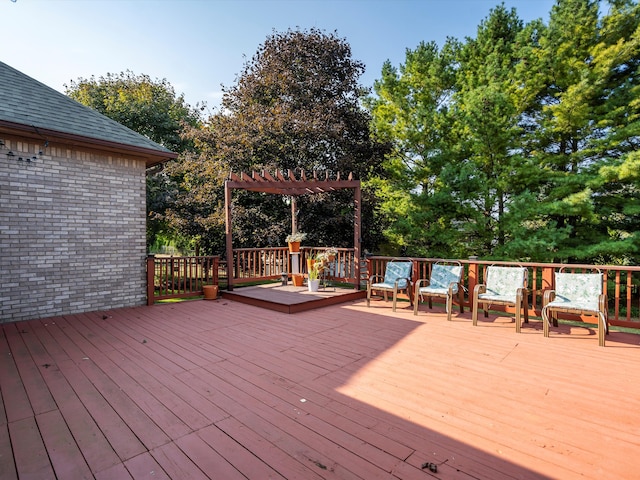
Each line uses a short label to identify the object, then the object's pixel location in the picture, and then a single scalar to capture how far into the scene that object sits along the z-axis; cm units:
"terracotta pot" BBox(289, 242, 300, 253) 805
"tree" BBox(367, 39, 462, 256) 1034
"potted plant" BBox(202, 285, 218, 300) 716
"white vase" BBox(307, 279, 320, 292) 716
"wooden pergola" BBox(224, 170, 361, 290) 707
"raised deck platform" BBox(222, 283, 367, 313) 604
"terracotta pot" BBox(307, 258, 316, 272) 727
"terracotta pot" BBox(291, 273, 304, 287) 801
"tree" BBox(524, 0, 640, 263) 865
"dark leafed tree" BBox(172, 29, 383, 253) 1094
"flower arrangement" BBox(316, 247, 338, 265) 704
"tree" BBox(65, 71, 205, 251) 1423
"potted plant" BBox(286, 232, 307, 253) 795
